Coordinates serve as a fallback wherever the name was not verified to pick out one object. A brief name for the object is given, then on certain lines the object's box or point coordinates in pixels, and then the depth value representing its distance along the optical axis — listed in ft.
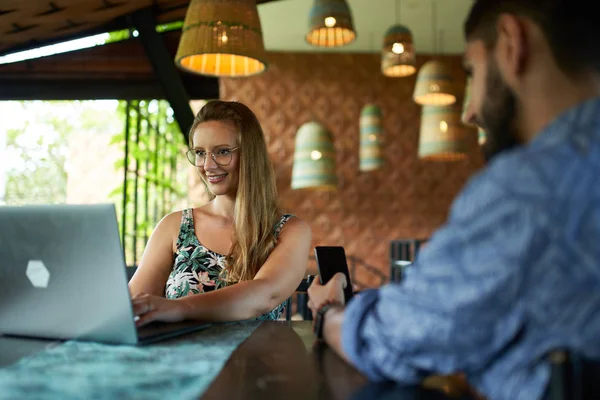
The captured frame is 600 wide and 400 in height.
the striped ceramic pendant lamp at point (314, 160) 17.04
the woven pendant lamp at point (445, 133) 14.57
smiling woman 5.89
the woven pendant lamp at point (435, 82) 14.30
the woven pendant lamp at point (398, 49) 15.37
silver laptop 3.19
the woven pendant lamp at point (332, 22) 11.87
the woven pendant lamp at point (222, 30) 7.26
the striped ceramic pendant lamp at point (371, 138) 20.15
